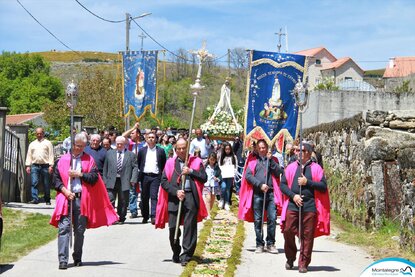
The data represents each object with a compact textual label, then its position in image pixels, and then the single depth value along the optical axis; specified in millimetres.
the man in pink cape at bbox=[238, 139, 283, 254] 12641
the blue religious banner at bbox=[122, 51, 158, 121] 24125
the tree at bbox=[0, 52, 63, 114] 89062
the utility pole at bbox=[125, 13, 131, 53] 31422
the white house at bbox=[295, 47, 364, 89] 99000
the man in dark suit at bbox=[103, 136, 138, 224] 15711
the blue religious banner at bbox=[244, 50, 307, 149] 18203
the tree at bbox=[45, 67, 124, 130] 45438
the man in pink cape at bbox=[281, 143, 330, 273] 10570
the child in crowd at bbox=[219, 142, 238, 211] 19406
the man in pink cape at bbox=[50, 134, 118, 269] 10219
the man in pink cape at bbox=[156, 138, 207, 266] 10852
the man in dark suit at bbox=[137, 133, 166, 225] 15625
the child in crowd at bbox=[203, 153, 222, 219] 18219
